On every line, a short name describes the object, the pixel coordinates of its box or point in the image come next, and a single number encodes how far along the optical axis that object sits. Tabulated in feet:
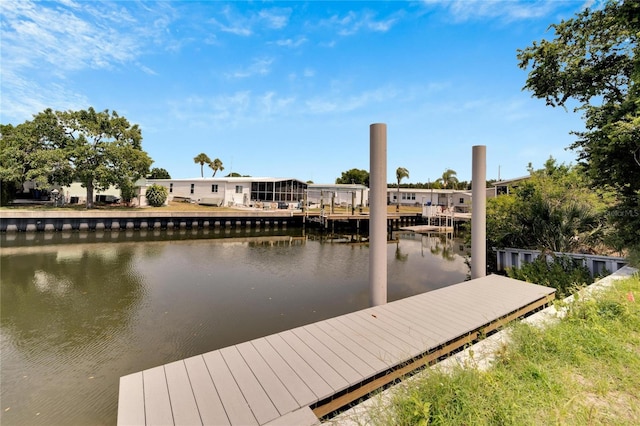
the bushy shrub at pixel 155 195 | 84.33
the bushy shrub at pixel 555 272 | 18.81
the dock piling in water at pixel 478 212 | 20.95
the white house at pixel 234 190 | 99.96
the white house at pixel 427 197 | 123.85
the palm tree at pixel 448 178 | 163.32
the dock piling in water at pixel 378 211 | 14.84
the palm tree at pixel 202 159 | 169.78
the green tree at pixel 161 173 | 197.47
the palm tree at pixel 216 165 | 176.14
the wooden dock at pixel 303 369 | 7.40
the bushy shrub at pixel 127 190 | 77.43
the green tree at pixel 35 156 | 67.97
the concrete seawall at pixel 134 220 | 57.41
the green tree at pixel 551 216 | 23.71
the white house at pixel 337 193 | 120.06
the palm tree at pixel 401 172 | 153.79
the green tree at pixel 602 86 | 18.02
